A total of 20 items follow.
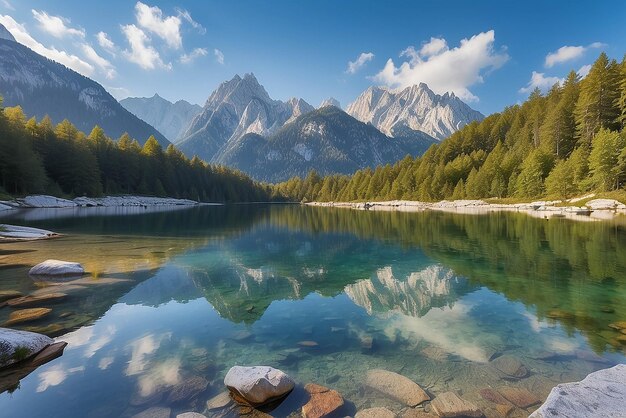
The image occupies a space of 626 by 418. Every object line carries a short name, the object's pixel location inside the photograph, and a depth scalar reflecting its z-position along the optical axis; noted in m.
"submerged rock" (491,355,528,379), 9.16
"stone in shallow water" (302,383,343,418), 7.30
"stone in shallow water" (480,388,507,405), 7.83
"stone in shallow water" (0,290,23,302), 14.46
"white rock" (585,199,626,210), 62.96
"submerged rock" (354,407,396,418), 7.26
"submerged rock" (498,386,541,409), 7.71
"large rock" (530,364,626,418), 5.79
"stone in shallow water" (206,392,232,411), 7.51
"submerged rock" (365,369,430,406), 7.97
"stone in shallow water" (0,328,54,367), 8.73
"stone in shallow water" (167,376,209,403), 7.88
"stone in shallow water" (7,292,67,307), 13.88
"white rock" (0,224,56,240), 30.45
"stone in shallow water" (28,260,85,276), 18.39
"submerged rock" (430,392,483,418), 7.34
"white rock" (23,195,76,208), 78.56
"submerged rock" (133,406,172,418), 7.18
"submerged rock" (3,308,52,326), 12.09
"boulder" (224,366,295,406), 7.61
